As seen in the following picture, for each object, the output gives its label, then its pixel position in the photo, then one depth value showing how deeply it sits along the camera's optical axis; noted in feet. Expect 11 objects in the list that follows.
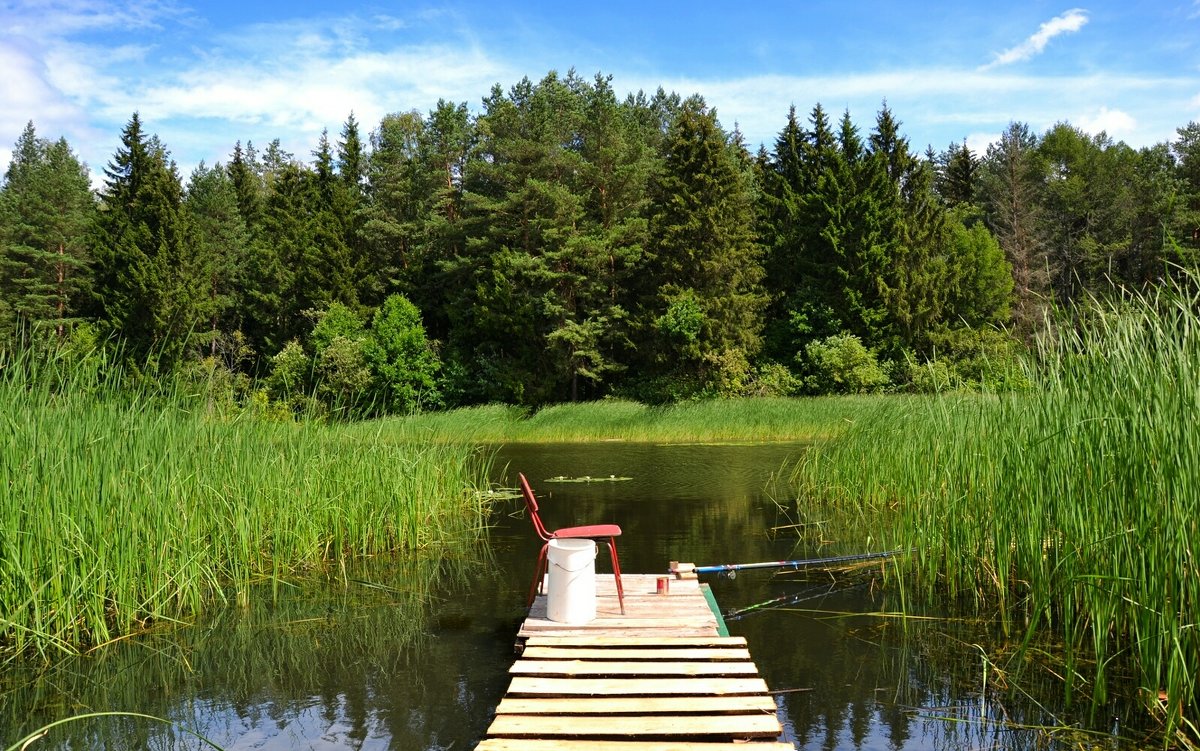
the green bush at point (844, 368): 96.37
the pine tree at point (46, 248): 114.42
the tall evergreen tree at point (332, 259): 120.37
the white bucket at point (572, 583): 18.94
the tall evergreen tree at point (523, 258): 106.93
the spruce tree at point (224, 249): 133.39
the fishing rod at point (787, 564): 24.45
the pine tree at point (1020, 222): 127.24
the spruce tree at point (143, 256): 109.19
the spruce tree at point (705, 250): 104.83
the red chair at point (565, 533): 19.16
